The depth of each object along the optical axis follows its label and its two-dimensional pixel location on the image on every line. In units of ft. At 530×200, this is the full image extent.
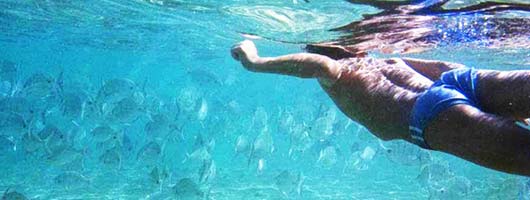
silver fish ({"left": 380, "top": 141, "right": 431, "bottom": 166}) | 41.86
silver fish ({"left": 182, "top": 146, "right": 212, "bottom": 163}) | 39.42
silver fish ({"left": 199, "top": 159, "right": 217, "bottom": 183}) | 36.01
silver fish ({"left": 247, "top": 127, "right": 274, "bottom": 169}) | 40.86
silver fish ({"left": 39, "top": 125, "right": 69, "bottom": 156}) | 39.22
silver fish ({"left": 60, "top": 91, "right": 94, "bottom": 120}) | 43.32
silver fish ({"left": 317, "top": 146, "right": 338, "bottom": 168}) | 46.01
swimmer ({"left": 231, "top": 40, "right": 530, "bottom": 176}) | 13.76
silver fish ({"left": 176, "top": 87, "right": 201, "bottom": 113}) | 47.34
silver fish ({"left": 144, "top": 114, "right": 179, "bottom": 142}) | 45.21
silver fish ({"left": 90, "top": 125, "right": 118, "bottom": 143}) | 42.24
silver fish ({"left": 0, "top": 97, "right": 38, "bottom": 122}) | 41.83
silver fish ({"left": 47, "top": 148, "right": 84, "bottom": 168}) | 39.06
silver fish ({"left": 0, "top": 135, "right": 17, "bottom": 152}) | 44.76
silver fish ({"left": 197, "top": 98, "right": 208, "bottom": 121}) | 47.75
